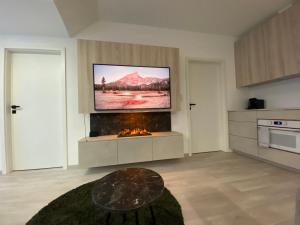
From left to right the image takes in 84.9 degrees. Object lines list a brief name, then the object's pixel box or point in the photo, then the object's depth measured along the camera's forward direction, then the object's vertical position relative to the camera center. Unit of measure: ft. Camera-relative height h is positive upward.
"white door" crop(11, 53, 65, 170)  8.78 +0.30
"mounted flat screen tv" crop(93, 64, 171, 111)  8.73 +1.52
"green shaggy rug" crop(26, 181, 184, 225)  4.37 -2.82
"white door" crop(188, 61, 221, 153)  11.40 +0.50
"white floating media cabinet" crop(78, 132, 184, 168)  7.87 -1.74
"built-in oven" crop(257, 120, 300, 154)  7.36 -1.13
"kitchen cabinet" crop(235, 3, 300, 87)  7.73 +3.41
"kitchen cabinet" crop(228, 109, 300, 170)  7.54 -1.50
